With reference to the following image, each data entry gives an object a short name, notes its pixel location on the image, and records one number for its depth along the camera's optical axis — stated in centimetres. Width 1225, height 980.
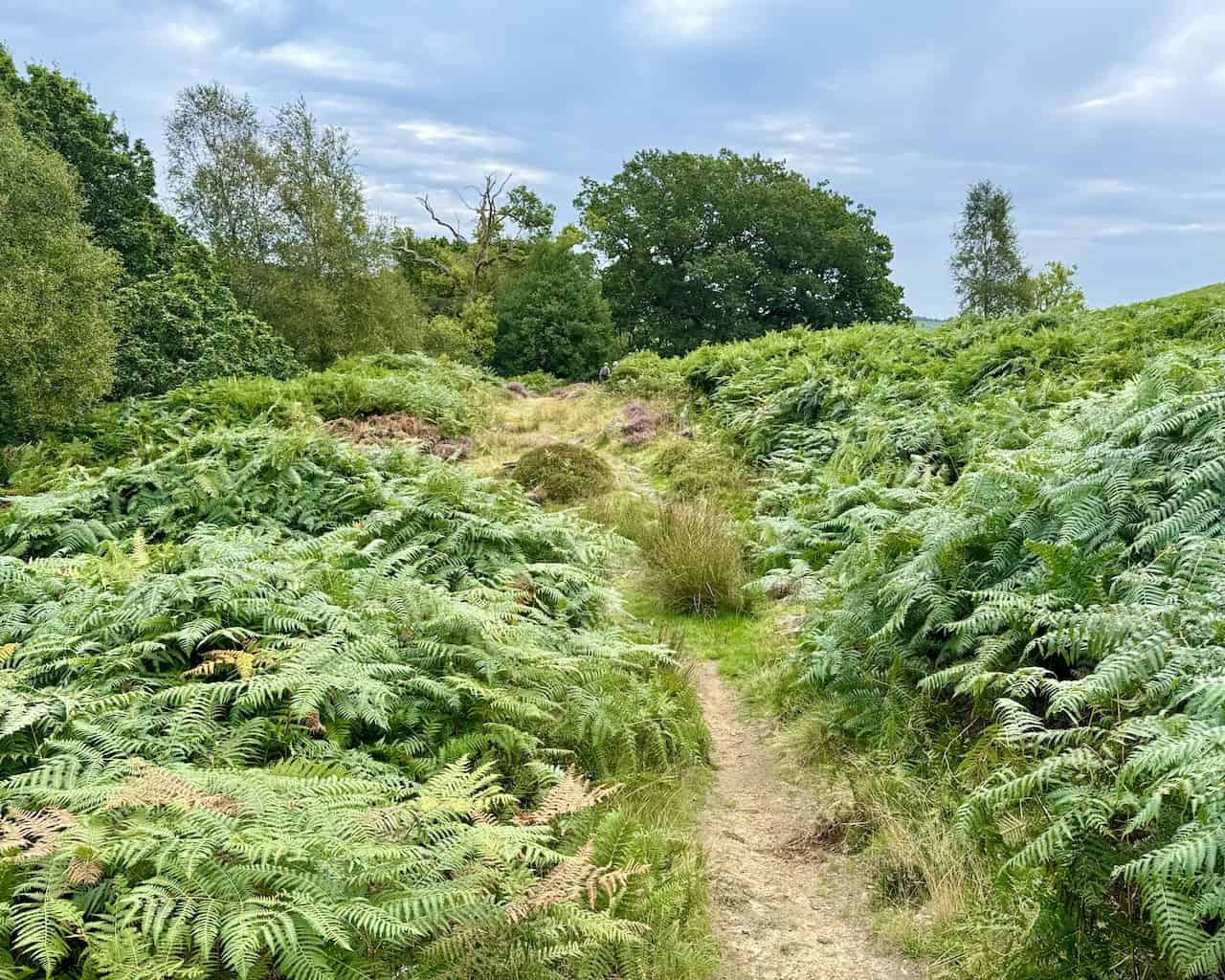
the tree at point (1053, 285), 4147
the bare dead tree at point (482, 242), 3812
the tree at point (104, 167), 1683
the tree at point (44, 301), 1061
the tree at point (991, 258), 4256
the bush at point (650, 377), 1744
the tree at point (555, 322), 3466
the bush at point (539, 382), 2633
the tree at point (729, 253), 3900
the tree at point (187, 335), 1547
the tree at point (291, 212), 2489
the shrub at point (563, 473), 998
